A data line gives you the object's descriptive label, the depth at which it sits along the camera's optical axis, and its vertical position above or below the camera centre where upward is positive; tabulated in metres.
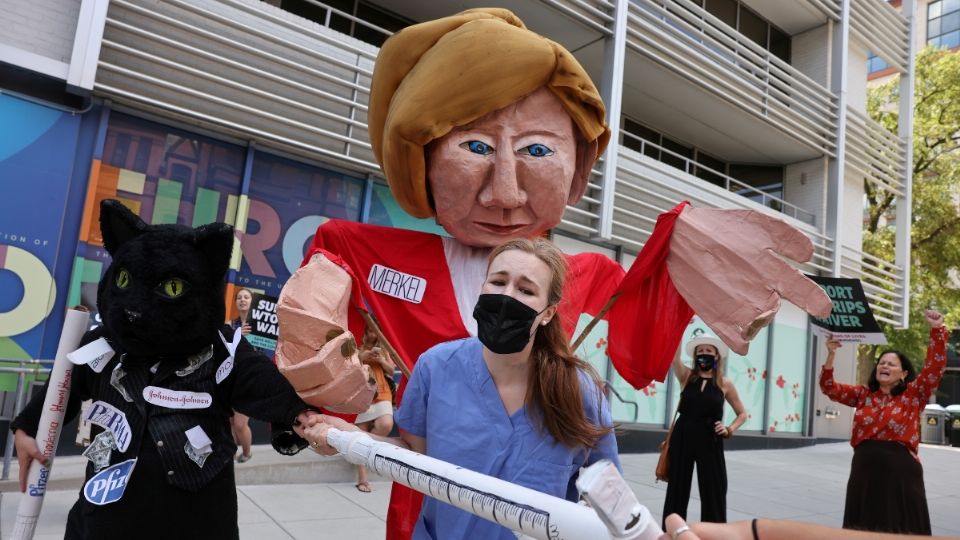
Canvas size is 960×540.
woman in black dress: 4.98 -0.50
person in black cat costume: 1.92 -0.22
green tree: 15.39 +4.67
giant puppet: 2.16 +0.50
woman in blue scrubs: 1.61 -0.12
